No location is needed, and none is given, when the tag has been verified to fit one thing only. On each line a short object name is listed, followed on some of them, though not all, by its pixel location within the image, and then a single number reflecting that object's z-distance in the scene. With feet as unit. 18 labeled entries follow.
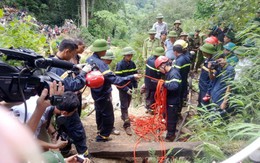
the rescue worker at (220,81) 13.88
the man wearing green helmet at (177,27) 34.37
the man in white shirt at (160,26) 35.45
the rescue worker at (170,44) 26.50
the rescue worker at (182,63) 18.06
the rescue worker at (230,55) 14.46
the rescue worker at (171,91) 16.21
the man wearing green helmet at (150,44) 29.78
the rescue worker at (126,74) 18.97
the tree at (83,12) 82.07
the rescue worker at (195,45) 31.37
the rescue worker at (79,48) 15.47
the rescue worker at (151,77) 20.15
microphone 6.09
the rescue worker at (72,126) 11.46
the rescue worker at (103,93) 15.30
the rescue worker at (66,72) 11.36
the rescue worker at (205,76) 17.16
